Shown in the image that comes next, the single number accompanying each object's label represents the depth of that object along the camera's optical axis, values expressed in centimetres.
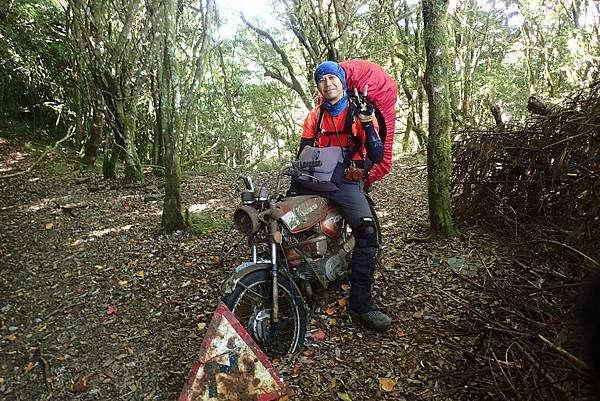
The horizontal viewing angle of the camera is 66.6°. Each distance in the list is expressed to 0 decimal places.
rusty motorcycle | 358
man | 392
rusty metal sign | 297
